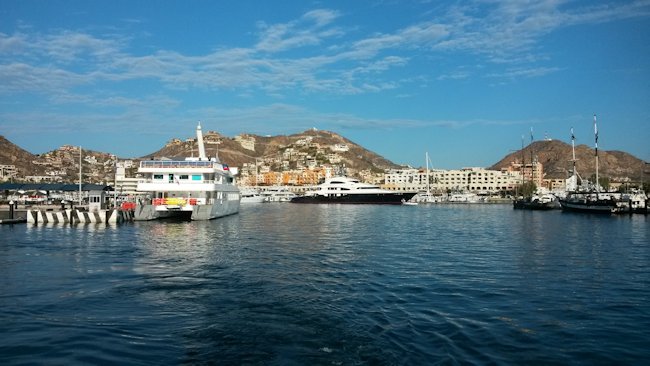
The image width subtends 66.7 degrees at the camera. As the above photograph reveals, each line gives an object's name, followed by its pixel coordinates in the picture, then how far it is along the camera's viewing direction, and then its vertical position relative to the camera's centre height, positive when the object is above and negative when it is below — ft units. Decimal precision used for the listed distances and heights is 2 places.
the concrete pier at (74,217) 166.20 -7.71
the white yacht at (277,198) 625.41 -4.64
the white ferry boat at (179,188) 173.78 +2.20
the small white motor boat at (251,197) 554.87 -3.04
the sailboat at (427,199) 569.80 -5.21
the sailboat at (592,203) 261.01 -4.45
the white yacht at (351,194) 459.32 +0.42
